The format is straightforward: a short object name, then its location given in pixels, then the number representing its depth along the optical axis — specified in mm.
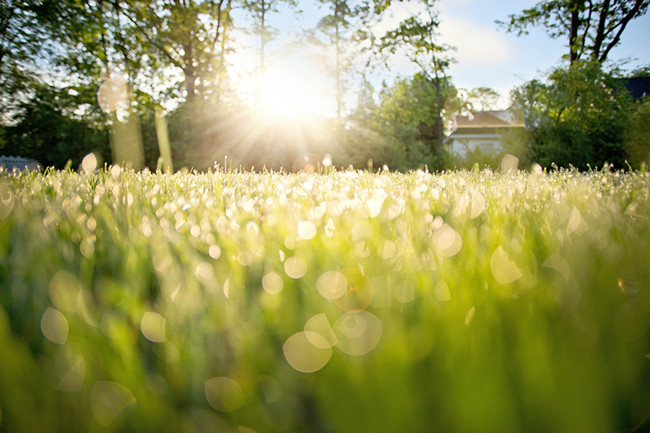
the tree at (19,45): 10461
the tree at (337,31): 26156
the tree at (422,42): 22859
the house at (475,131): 43469
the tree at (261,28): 24047
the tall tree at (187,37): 14898
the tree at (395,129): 20562
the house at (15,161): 17688
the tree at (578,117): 17922
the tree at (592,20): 21267
